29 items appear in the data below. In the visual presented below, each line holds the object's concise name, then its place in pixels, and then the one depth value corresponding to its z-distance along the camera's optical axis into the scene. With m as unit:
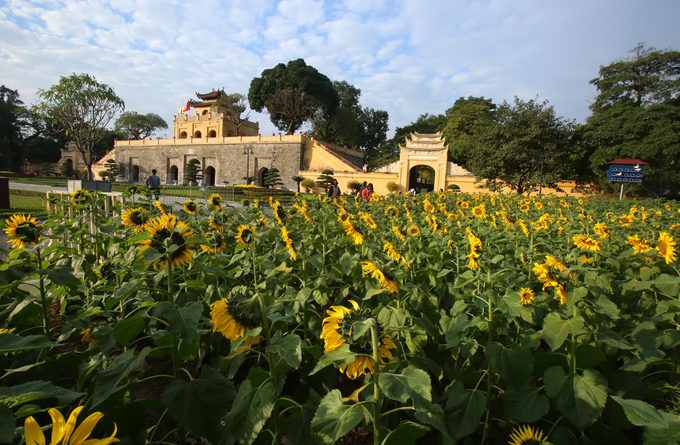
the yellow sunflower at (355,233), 2.21
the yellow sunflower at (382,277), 1.29
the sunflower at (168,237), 1.24
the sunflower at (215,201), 3.21
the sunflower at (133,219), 2.31
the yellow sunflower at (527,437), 1.20
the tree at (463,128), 28.30
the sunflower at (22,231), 1.68
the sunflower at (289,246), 1.94
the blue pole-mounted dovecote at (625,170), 16.89
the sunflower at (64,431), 0.54
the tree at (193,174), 30.39
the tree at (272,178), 25.99
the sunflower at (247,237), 2.03
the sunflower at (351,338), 0.87
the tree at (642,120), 17.52
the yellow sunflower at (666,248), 1.91
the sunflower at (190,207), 2.86
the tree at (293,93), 32.12
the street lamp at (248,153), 30.55
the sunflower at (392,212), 3.86
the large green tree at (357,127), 37.38
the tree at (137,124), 49.03
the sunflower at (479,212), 4.06
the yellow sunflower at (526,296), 1.71
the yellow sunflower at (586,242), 2.22
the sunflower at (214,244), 2.08
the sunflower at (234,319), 1.03
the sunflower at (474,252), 1.85
